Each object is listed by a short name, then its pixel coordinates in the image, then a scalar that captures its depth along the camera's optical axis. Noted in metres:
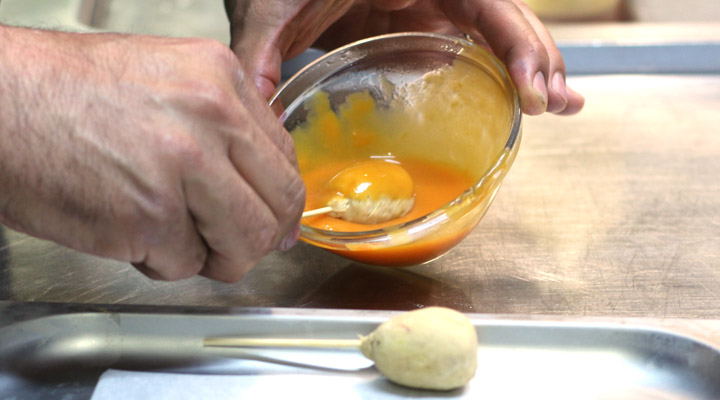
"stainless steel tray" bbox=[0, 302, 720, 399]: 0.68
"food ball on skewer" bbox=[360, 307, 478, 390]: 0.63
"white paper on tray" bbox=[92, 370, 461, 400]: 0.67
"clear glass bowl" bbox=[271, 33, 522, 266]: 0.73
